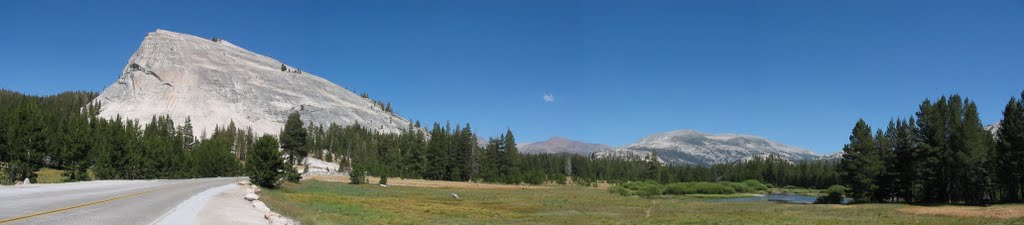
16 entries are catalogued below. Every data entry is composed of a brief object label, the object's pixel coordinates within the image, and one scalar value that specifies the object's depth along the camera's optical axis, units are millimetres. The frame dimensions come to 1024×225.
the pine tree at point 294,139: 133375
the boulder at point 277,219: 26316
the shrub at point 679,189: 137625
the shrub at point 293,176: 83050
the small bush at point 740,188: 152750
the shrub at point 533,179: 149625
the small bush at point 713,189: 138625
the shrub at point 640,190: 115169
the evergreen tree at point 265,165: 66562
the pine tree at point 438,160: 143125
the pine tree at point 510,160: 145750
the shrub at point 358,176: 101000
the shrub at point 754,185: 167588
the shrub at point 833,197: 90775
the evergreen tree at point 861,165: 85000
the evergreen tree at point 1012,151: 70500
